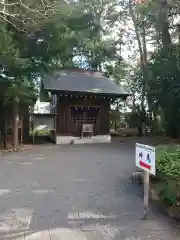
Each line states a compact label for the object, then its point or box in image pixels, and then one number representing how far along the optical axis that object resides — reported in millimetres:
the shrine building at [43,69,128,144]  9800
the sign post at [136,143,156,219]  2711
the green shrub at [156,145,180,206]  2824
